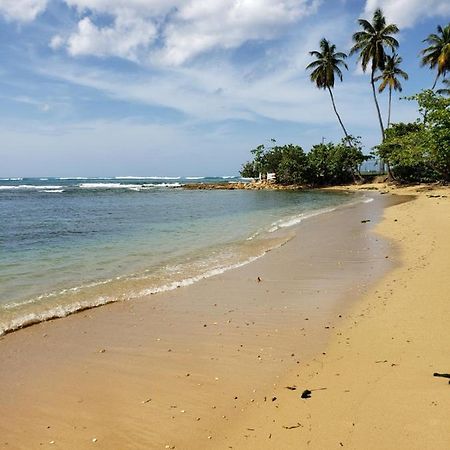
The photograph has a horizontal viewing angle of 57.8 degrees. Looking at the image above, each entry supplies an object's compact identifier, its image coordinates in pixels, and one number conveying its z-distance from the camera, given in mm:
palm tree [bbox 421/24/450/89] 43188
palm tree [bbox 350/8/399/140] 47875
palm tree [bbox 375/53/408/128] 49803
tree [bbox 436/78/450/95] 42703
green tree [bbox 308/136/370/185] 60875
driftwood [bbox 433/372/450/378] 4316
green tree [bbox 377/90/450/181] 32500
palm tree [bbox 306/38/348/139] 54062
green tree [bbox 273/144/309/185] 65188
